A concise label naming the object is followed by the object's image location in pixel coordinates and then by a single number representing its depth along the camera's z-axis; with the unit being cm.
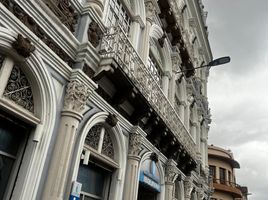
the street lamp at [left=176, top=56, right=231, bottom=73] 984
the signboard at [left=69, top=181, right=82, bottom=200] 488
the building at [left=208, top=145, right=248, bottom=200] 2798
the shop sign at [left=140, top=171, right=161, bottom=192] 779
